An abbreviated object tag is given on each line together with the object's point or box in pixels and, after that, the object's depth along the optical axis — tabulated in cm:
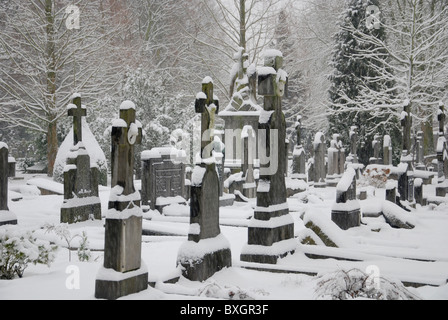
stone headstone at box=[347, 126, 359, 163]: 2286
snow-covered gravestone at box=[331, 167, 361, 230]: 1128
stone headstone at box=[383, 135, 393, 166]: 2030
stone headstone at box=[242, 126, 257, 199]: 1666
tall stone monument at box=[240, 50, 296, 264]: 866
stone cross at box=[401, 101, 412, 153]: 1541
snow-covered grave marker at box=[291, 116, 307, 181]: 1986
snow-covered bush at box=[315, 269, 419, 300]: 588
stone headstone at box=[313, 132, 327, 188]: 2038
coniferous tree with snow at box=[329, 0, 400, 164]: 2636
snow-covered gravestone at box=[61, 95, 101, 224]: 1237
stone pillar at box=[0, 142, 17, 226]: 1109
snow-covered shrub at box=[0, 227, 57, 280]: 653
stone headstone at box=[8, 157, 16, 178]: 2099
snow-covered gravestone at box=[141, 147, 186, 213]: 1340
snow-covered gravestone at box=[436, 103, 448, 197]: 1664
